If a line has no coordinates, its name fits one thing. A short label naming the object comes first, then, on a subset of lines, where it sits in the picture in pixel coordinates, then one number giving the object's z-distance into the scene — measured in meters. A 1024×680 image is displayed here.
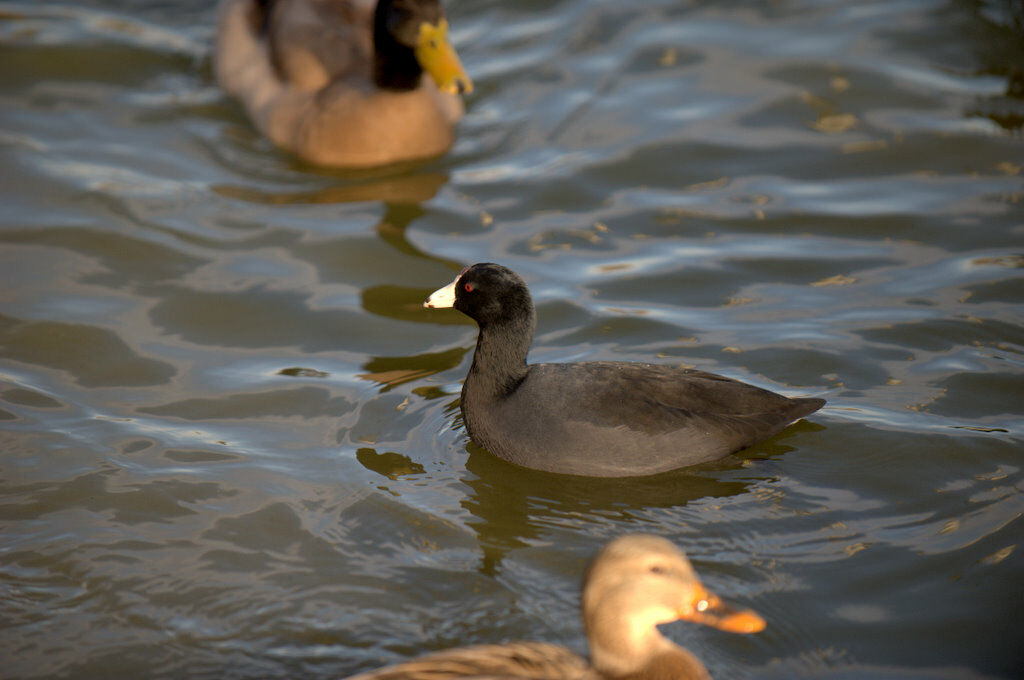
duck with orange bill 7.89
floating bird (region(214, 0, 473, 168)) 18.00
